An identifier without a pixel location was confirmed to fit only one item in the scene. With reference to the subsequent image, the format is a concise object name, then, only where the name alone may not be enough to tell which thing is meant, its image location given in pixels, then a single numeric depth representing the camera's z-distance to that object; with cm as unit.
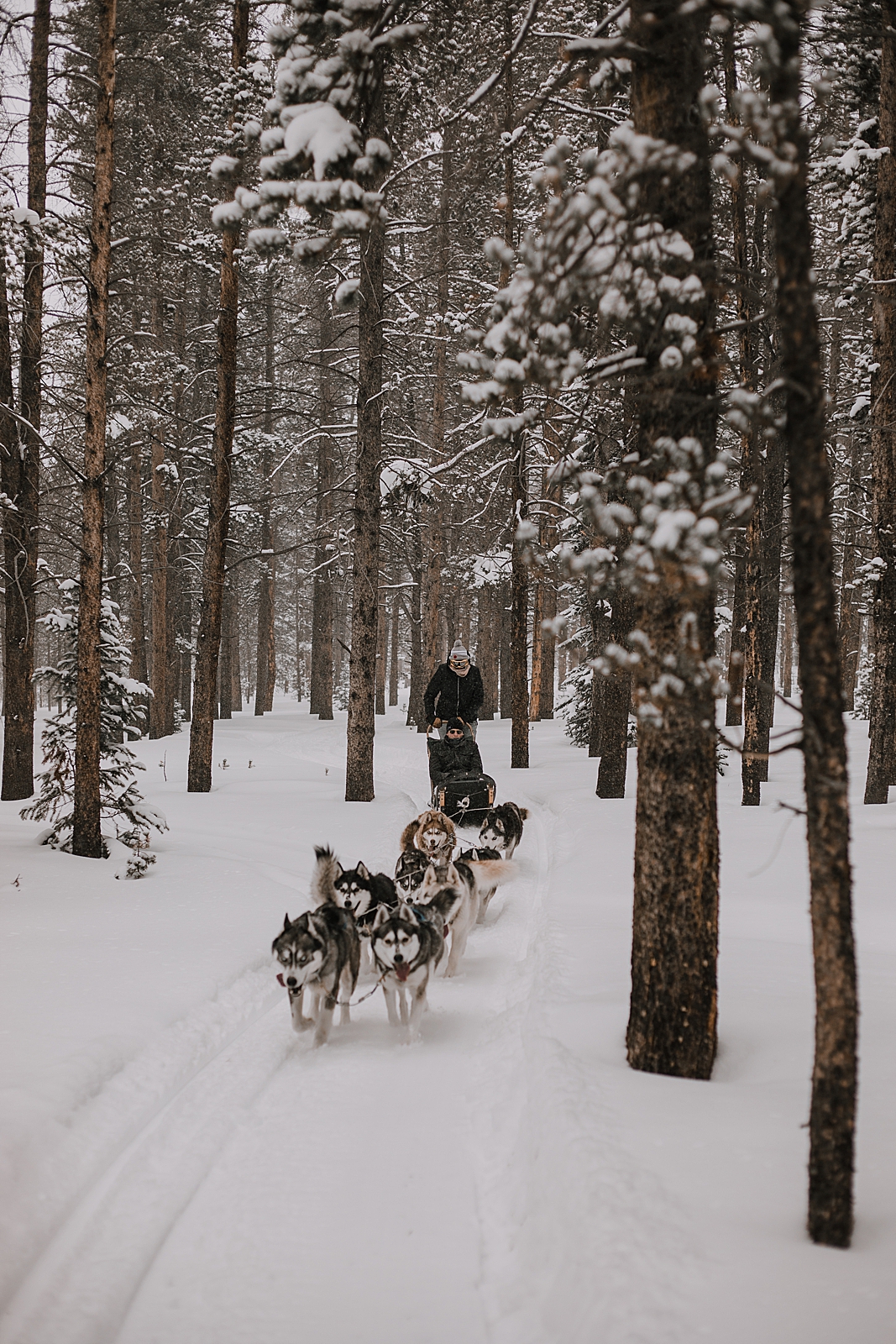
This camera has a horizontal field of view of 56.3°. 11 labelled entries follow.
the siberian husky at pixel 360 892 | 714
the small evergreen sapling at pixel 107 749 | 1044
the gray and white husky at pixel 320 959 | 555
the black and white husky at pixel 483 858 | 868
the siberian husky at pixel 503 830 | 1019
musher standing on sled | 1248
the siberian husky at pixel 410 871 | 764
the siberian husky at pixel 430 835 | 950
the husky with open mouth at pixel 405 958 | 585
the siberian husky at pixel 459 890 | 723
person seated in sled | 1228
